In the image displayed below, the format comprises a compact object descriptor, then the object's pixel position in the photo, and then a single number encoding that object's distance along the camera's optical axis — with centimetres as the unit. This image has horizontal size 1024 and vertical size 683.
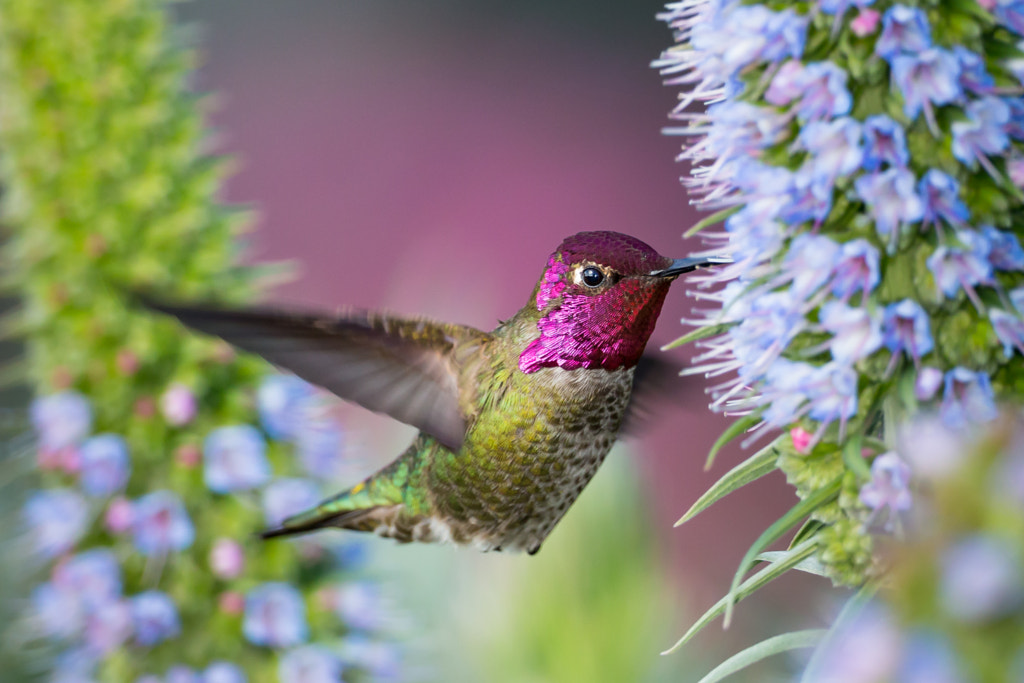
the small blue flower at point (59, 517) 505
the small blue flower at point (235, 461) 493
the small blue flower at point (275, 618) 483
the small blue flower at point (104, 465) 493
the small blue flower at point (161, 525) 486
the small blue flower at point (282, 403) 507
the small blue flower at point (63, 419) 493
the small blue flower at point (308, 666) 492
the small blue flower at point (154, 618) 478
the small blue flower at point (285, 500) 500
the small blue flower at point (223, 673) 480
